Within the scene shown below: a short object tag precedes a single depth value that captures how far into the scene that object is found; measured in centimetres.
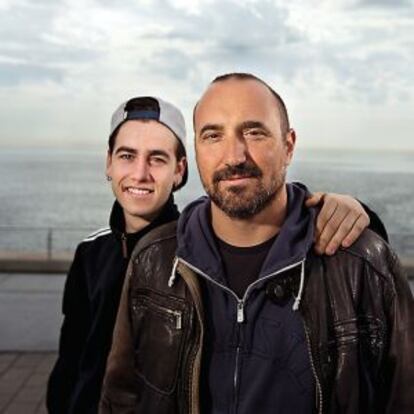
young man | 214
